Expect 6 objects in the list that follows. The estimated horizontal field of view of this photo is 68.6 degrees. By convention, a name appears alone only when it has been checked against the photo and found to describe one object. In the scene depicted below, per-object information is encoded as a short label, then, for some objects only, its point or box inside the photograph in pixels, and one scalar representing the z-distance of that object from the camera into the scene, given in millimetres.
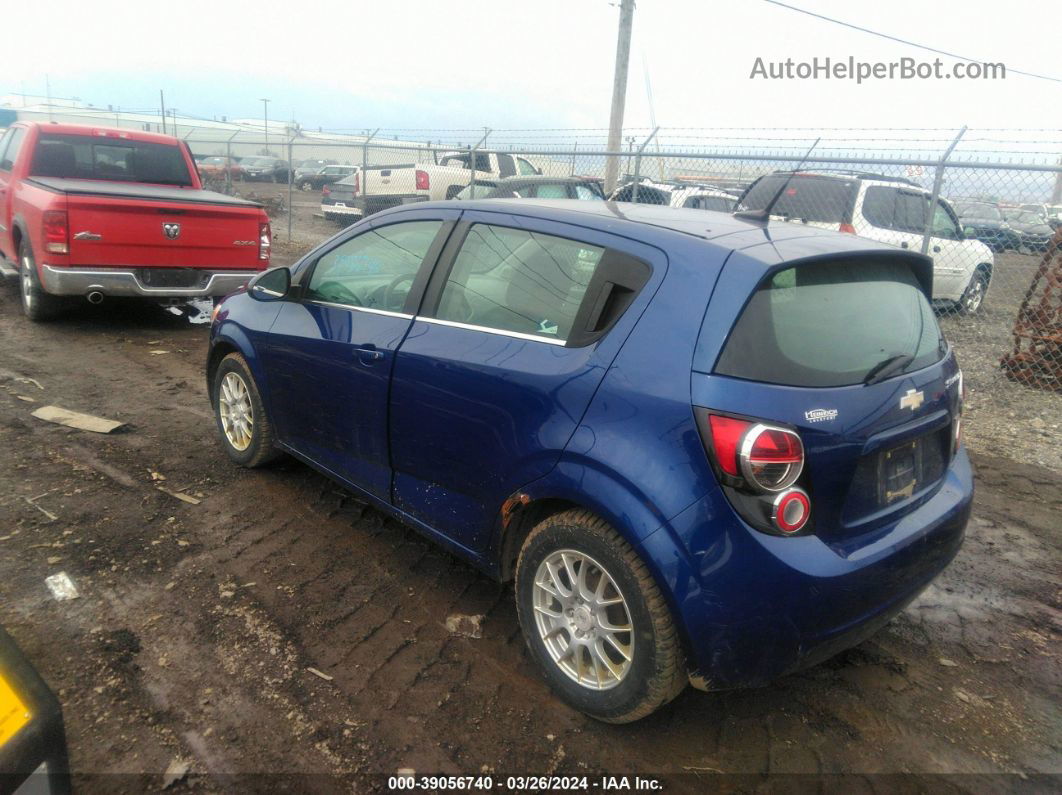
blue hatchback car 2330
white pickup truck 15031
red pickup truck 6957
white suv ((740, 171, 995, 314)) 9219
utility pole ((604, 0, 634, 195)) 16047
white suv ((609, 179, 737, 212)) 11062
